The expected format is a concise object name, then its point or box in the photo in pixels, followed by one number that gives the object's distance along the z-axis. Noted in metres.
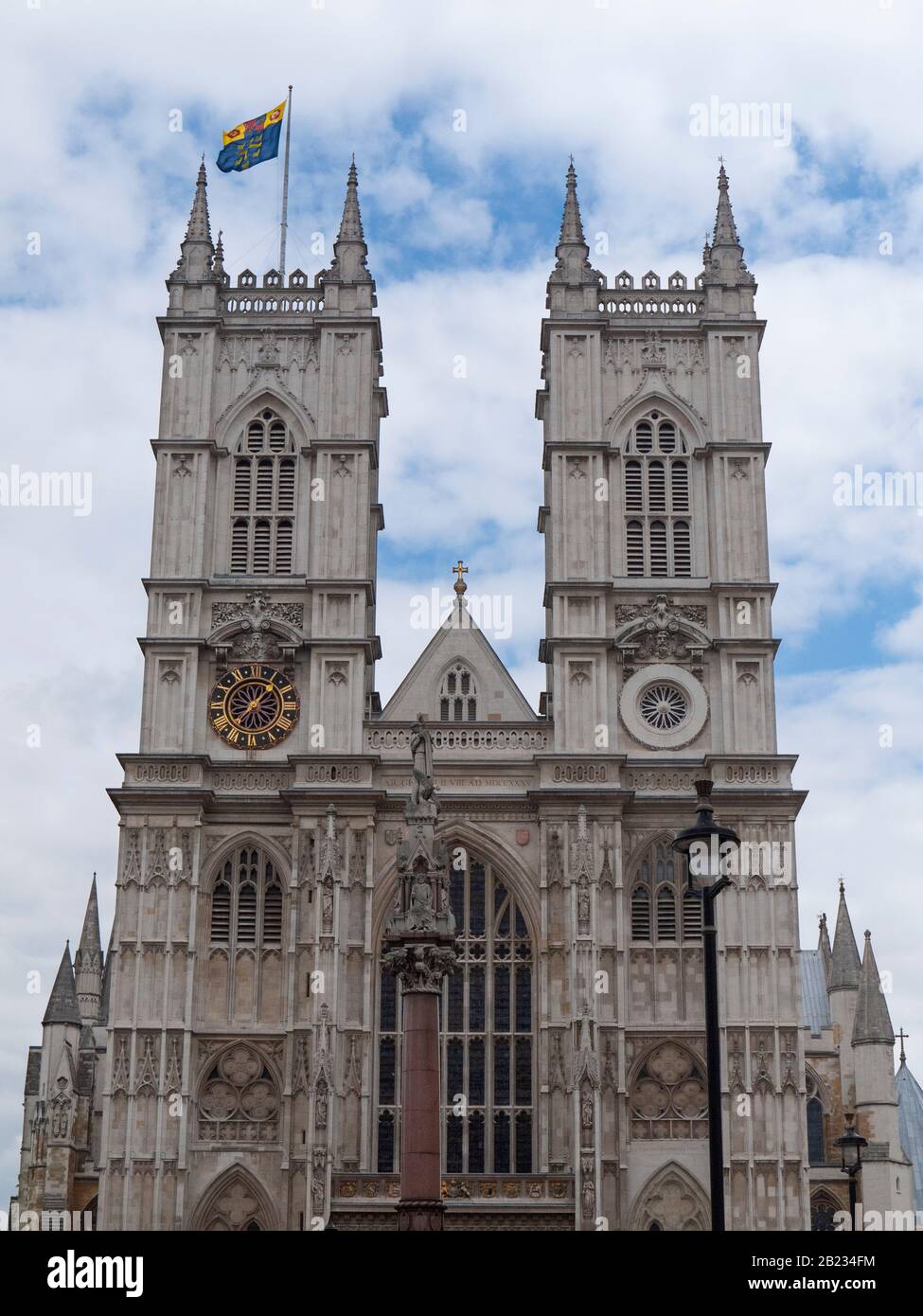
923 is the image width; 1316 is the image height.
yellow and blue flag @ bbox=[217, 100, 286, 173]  54.44
